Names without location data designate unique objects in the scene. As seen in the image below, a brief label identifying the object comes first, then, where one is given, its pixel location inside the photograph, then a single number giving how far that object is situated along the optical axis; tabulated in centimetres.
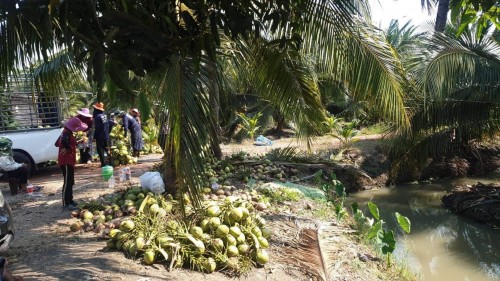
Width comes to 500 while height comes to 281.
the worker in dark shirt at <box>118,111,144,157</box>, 1048
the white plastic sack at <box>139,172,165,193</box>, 546
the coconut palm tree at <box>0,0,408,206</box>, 199
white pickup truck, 882
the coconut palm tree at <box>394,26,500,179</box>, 803
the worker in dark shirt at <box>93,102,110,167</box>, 921
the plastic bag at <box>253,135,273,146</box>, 1428
